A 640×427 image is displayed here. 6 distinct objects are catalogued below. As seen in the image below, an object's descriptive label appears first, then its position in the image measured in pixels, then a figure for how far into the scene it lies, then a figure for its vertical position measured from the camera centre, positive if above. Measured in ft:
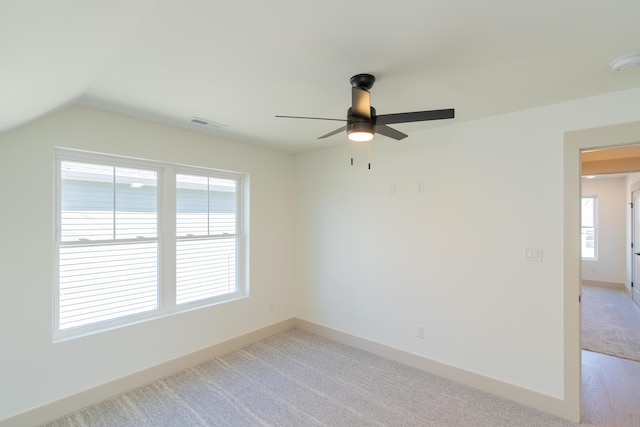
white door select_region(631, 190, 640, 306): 17.71 -1.91
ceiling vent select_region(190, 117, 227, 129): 9.61 +3.10
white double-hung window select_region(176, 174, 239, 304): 11.06 -0.90
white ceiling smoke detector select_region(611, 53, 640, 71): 5.76 +3.08
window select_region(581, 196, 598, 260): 22.63 -1.04
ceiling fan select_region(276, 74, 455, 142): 5.98 +2.06
